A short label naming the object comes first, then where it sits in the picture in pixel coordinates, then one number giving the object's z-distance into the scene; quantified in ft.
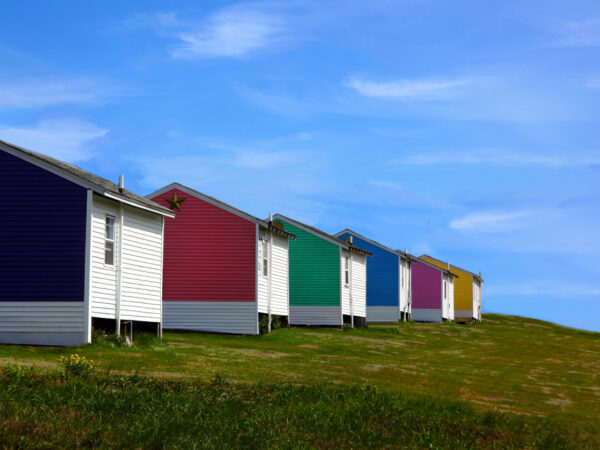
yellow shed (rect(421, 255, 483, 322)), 251.80
